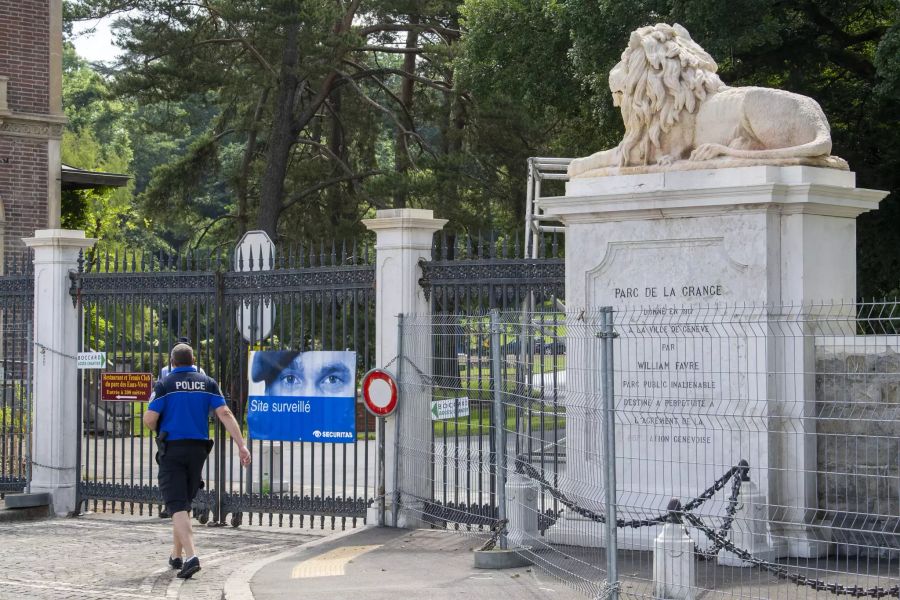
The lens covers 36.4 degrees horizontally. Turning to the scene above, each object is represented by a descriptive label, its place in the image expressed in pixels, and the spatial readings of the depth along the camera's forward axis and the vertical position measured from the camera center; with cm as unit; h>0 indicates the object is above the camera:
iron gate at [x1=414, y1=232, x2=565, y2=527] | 1127 +3
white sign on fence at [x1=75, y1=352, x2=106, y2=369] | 1425 -26
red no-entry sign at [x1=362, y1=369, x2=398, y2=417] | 1207 -51
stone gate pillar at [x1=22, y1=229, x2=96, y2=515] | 1445 -39
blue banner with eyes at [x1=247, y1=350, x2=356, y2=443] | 1260 -58
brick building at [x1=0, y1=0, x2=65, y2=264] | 2541 +408
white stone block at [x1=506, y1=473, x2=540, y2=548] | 1007 -130
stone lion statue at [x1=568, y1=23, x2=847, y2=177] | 995 +160
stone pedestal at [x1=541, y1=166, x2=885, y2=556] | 960 +12
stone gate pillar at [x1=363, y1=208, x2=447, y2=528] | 1217 +25
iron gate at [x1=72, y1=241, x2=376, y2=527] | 1281 +22
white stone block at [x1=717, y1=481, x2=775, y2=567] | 915 -133
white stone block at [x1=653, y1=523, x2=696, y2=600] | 786 -134
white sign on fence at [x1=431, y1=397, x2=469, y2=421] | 1113 -60
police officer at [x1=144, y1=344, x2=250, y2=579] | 1034 -75
